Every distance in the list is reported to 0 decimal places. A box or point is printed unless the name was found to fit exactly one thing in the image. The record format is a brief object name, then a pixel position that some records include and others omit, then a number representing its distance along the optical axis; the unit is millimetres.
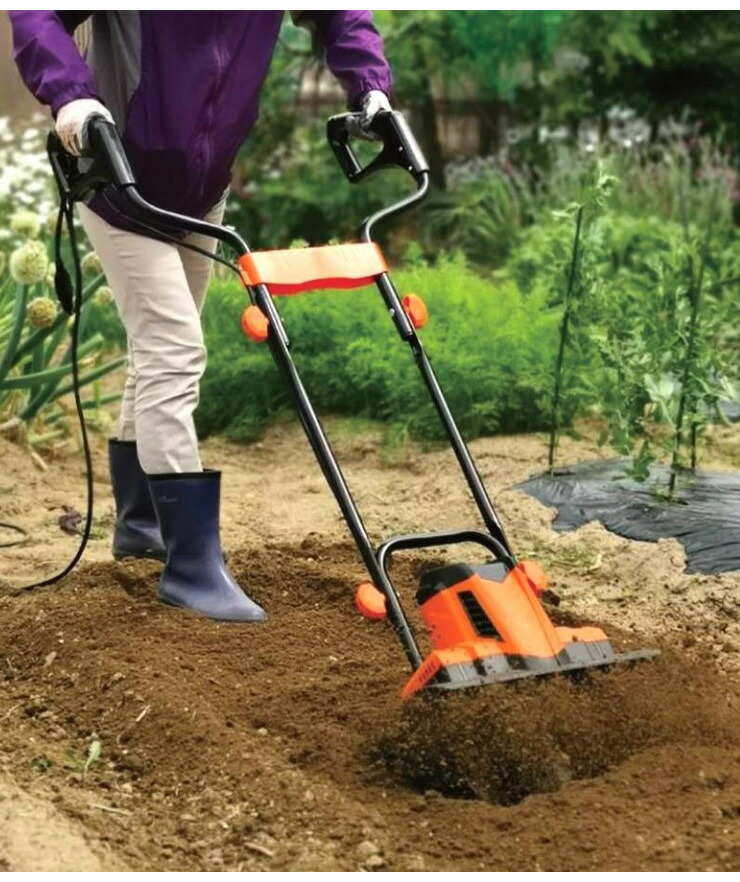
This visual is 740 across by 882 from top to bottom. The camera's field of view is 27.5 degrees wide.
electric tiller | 2602
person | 3234
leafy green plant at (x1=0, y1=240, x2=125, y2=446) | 4148
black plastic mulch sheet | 3818
